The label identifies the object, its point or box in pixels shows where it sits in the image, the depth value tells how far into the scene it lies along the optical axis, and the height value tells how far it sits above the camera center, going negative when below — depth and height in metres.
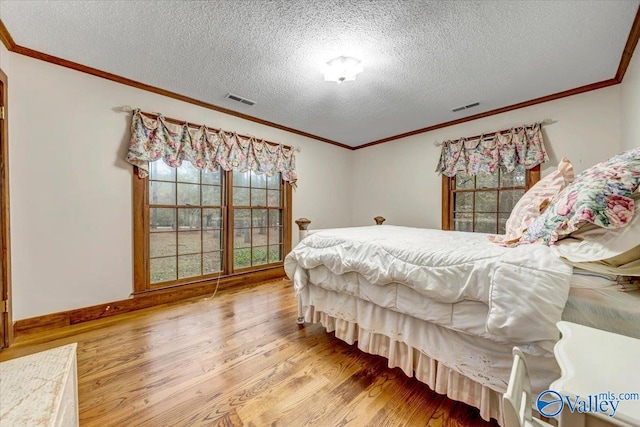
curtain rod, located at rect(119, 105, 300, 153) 2.62 +1.04
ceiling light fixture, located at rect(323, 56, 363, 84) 2.19 +1.27
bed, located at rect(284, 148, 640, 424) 0.97 -0.38
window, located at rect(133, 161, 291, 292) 2.84 -0.23
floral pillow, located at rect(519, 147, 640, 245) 0.94 +0.04
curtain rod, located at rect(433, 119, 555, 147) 2.94 +1.03
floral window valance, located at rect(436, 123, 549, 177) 2.97 +0.76
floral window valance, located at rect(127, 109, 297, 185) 2.68 +0.75
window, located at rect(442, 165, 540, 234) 3.23 +0.17
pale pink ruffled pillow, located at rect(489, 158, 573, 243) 1.62 +0.06
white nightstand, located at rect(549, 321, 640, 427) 0.46 -0.35
